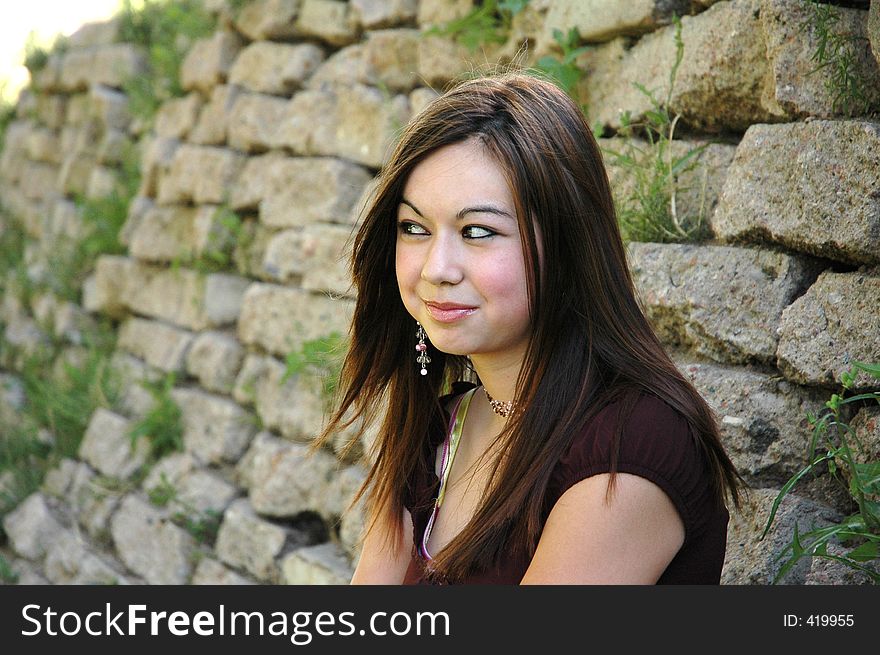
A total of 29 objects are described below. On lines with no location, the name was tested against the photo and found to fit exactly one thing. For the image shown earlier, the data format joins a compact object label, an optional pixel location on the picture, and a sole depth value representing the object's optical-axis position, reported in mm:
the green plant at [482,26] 3449
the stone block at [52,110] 6371
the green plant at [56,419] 4922
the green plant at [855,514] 1821
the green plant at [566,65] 3041
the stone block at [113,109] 5762
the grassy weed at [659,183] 2594
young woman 1728
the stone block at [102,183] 5637
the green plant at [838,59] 2193
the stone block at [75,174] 5910
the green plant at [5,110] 6891
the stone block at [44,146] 6328
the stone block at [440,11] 3646
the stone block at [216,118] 4750
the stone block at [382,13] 4016
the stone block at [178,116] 5074
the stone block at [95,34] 6098
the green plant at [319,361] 3527
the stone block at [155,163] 5125
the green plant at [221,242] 4508
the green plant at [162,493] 4180
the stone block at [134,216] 5230
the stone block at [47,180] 5965
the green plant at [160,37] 5156
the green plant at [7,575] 4652
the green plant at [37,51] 6508
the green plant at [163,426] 4422
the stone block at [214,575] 3822
